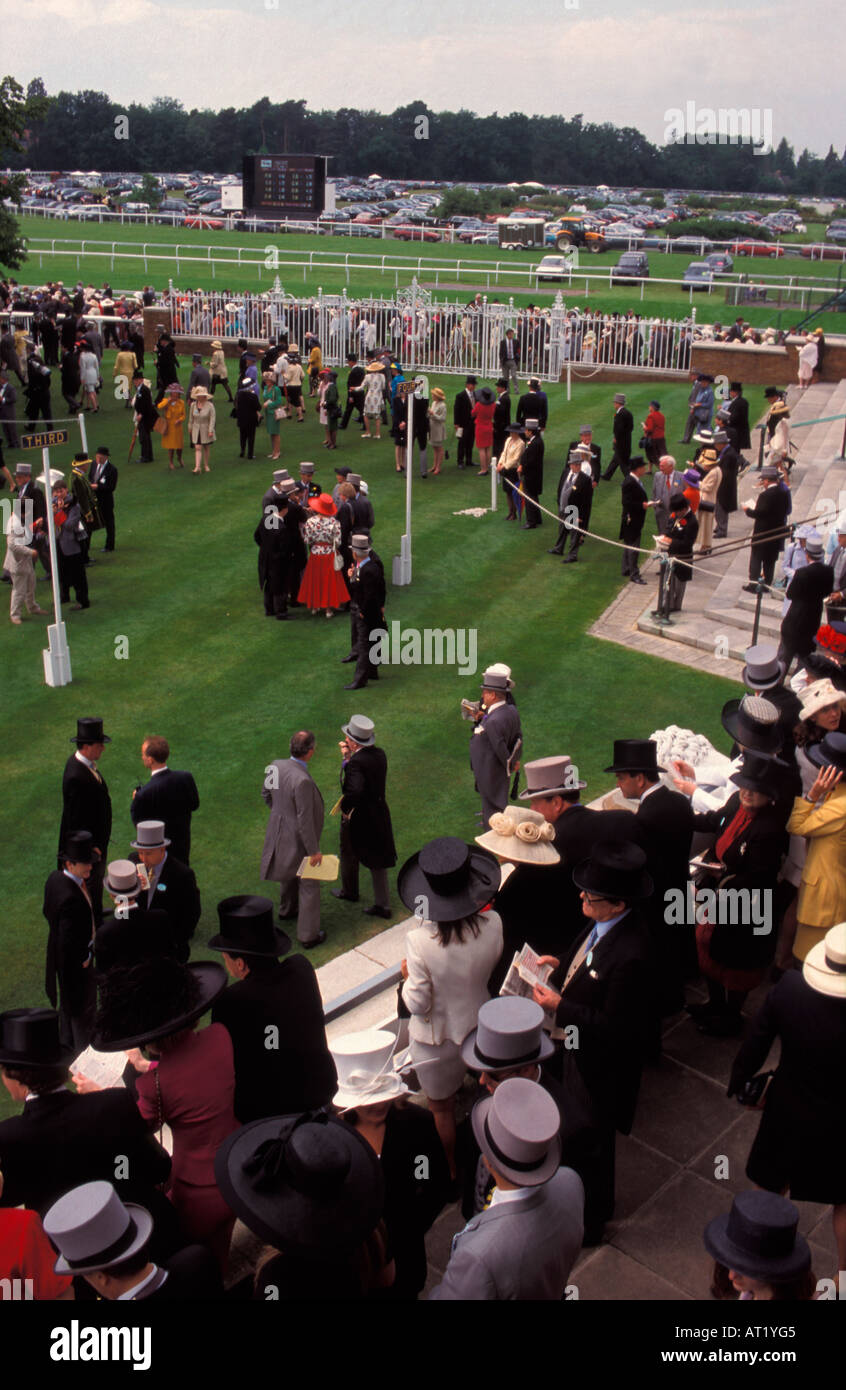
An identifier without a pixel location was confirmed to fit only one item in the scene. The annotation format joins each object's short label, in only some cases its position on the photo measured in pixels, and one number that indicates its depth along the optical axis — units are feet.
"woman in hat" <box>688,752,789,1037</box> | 20.51
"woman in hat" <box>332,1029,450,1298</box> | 14.35
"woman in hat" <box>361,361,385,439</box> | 77.00
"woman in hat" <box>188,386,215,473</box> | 68.33
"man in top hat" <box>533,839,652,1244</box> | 16.70
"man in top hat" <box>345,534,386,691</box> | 42.75
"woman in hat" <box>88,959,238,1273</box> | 14.93
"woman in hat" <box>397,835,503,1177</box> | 17.85
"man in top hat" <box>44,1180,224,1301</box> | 11.57
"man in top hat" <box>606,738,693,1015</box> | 20.48
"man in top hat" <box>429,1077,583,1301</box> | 12.05
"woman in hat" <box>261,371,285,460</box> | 72.18
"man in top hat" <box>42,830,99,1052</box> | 24.07
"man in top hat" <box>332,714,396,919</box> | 29.04
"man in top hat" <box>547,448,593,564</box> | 56.44
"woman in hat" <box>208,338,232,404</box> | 87.92
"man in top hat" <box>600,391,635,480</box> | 66.08
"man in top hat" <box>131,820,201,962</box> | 25.36
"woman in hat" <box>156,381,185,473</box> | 70.33
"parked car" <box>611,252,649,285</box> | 147.13
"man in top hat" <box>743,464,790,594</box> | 49.57
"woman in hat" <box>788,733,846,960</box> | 20.53
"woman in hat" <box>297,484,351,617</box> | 49.37
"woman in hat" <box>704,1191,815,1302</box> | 12.14
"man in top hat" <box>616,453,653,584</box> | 55.67
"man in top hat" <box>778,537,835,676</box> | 38.86
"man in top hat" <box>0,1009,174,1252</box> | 14.42
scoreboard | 140.56
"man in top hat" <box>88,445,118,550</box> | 55.11
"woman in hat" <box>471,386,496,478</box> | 70.49
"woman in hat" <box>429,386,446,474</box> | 69.87
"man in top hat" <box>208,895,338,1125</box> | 16.02
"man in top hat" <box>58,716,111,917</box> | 28.40
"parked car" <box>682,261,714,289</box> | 120.24
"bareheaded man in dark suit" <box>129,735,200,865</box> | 28.68
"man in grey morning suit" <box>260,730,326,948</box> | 28.27
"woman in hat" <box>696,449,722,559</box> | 55.93
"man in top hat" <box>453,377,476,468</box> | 72.02
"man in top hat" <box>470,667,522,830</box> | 31.45
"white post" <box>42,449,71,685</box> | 43.24
